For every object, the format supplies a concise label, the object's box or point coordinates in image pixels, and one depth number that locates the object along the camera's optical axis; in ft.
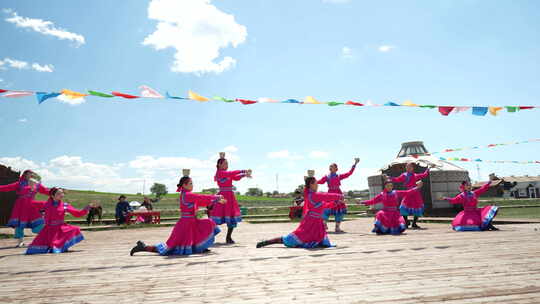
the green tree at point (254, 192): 429.38
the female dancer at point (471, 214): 28.44
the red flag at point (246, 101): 27.15
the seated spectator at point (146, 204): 61.00
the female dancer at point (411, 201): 33.76
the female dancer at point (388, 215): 28.14
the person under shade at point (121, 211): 54.60
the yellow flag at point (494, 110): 31.38
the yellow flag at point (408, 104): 30.76
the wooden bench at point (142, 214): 55.82
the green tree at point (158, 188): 311.99
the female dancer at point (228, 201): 24.35
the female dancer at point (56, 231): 21.65
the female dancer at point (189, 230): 19.15
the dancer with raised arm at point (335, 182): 32.68
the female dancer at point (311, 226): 20.24
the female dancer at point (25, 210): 26.48
